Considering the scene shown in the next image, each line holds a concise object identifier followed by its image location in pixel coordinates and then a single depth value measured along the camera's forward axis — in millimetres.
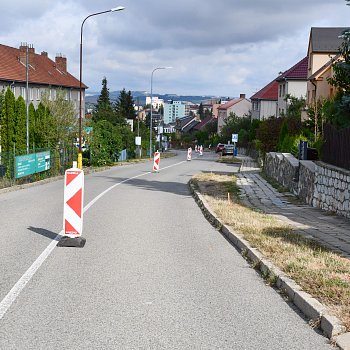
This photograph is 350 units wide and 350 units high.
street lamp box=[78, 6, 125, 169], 32781
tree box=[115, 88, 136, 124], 121125
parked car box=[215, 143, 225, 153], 77738
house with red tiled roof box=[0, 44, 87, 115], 56656
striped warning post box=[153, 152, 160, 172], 34312
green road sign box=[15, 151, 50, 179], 23734
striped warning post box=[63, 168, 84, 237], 9898
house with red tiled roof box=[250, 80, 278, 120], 88000
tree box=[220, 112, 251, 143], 93500
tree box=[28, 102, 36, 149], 34781
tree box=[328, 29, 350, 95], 13961
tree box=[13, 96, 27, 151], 33375
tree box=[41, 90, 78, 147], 35375
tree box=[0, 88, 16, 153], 33094
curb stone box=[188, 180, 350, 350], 5098
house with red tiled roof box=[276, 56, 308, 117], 63375
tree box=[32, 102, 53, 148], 34812
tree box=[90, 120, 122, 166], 42688
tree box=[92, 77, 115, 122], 77388
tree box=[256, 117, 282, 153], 39688
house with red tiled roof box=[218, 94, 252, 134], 131250
